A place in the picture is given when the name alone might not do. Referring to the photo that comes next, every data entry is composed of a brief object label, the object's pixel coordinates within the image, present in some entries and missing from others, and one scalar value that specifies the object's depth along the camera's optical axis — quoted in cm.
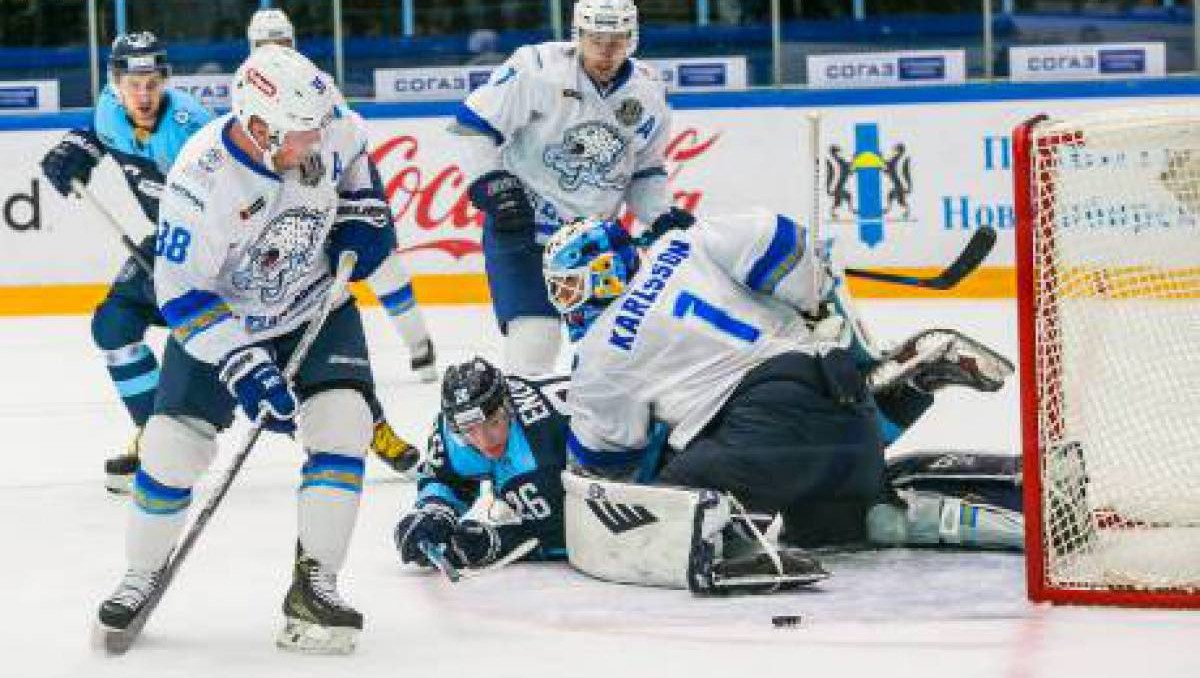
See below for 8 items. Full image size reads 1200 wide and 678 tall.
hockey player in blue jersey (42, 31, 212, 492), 1166
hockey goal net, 869
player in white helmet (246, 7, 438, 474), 1487
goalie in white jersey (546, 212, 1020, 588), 903
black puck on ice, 845
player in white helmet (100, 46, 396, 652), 811
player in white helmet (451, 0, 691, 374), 1168
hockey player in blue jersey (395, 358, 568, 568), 920
